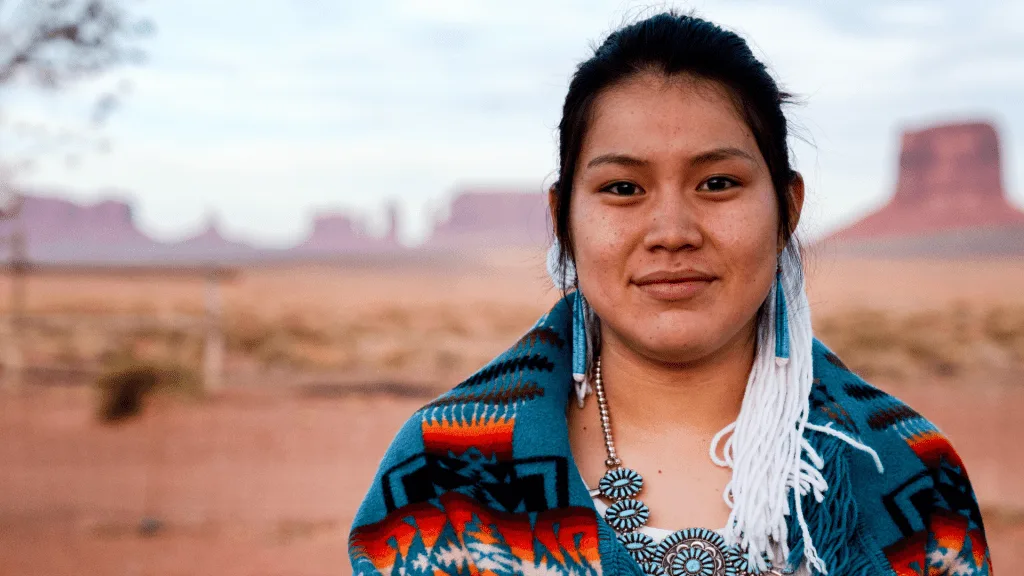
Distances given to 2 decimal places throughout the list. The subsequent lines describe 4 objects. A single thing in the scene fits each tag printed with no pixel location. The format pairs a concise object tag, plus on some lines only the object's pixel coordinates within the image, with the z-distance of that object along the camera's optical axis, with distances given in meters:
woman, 1.58
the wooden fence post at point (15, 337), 12.36
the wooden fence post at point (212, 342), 14.95
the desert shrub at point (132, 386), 12.73
